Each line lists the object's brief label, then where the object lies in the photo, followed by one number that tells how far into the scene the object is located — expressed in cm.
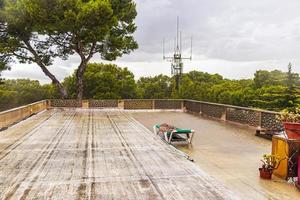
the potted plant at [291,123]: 308
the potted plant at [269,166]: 324
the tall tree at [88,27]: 1223
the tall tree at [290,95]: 1194
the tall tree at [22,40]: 1254
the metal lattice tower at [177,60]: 1636
